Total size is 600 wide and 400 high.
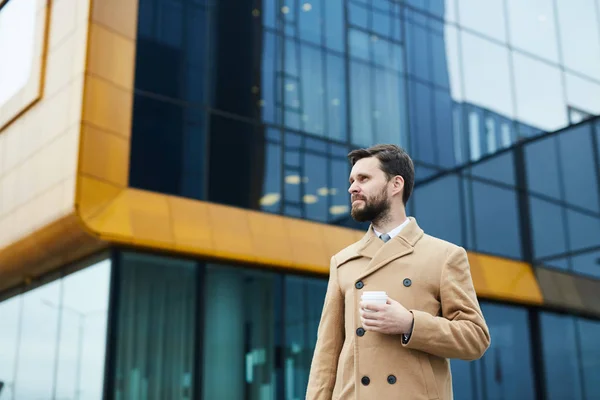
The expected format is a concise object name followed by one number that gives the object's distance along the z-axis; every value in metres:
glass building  12.14
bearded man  3.22
